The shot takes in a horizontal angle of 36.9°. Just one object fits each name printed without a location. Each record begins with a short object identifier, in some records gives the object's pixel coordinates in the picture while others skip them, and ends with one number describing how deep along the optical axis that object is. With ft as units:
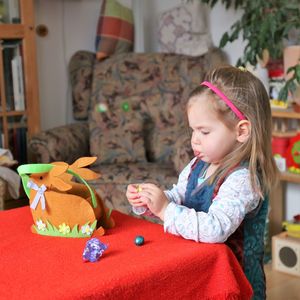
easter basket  3.51
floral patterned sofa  8.00
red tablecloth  2.76
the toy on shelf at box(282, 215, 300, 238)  7.13
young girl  3.45
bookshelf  8.02
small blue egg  3.29
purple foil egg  3.07
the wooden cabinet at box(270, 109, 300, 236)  7.70
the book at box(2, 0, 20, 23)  8.03
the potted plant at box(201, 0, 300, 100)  7.01
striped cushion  9.22
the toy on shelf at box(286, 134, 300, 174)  7.20
